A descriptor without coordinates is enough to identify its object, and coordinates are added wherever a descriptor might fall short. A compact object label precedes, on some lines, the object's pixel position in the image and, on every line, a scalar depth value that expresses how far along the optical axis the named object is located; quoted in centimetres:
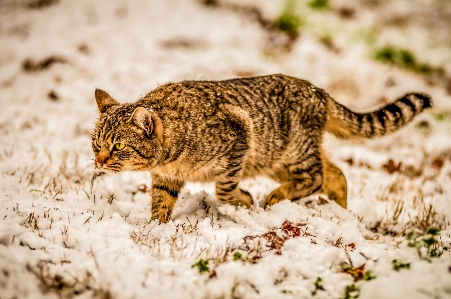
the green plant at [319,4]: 2633
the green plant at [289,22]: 2432
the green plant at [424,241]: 511
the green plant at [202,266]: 536
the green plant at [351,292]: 503
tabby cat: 693
